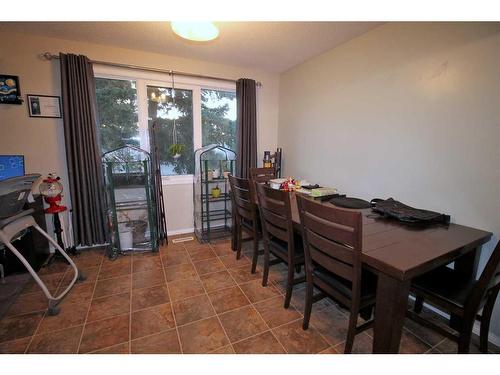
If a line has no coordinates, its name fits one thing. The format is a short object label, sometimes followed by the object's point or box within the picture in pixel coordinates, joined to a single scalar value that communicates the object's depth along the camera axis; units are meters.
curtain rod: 2.34
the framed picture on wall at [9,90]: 2.24
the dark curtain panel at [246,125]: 3.17
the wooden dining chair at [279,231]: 1.65
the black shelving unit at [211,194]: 3.06
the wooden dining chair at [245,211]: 2.12
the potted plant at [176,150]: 2.99
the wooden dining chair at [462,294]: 1.12
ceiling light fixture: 1.51
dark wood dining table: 1.07
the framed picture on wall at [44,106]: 2.36
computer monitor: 2.28
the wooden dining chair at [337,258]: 1.16
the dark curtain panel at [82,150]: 2.36
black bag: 1.58
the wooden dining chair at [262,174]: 2.95
